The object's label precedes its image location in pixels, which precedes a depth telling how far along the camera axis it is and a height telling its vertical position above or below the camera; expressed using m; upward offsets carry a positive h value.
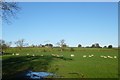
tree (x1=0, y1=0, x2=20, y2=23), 7.99 +3.03
